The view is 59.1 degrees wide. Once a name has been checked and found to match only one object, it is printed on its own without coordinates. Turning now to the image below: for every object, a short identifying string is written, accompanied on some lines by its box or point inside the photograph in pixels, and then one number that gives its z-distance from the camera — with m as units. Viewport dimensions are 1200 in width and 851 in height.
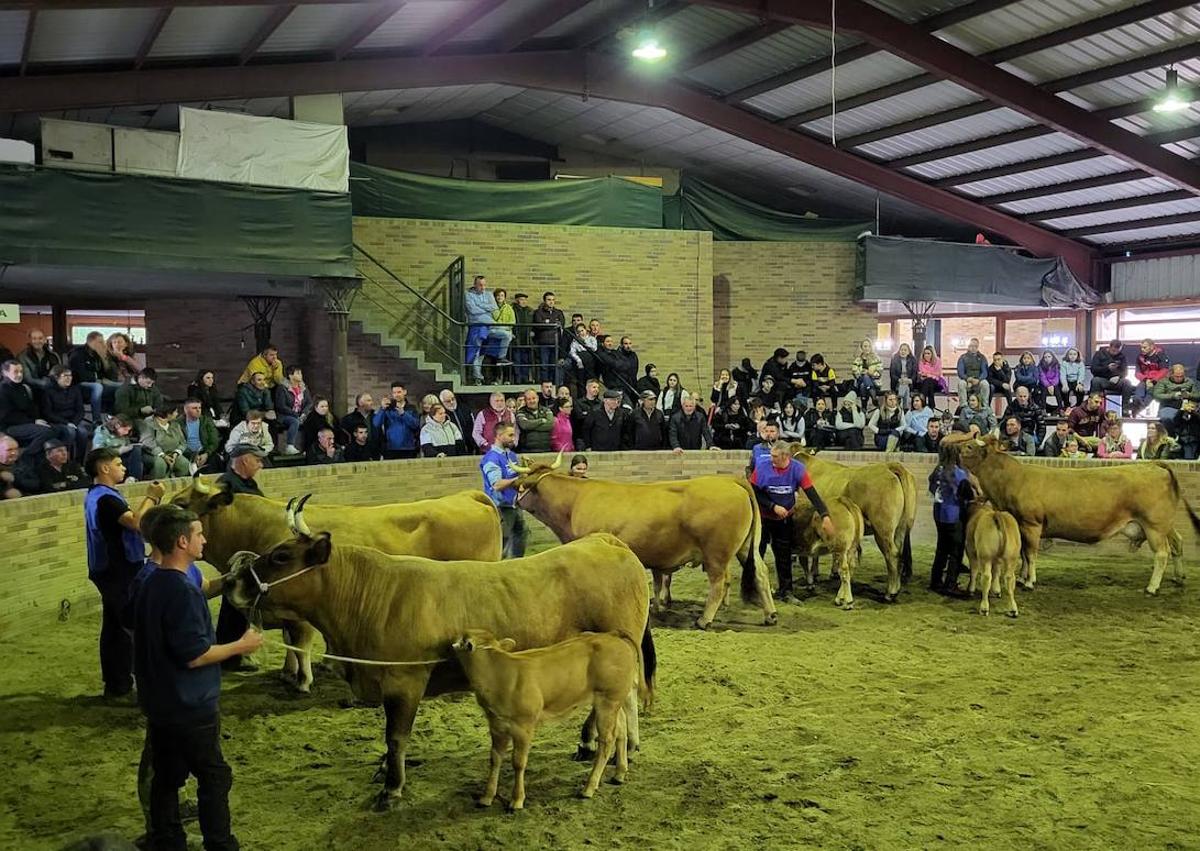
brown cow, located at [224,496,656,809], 6.29
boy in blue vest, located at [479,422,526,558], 10.53
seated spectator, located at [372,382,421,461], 15.25
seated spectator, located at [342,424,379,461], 14.88
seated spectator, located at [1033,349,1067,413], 20.06
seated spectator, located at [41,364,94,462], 12.61
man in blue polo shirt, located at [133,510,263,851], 4.95
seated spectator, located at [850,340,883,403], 18.95
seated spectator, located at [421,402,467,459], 15.41
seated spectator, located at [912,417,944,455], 16.72
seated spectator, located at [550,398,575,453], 16.28
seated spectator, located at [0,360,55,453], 12.12
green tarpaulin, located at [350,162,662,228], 20.17
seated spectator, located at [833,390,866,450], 17.73
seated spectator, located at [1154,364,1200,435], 16.94
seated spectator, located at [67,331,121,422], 13.84
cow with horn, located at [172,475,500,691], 8.45
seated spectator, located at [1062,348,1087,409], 20.20
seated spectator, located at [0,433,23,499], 10.62
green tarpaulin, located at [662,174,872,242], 23.78
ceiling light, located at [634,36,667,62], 14.09
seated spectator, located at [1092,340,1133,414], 19.59
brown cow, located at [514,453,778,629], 10.38
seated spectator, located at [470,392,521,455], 15.70
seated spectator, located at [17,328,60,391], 13.20
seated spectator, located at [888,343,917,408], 19.62
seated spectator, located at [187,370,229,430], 14.66
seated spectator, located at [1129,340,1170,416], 19.05
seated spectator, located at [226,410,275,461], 13.59
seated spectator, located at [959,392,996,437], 17.08
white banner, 16.03
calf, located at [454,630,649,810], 6.06
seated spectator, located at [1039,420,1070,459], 16.12
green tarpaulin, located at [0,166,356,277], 14.71
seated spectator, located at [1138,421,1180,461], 15.04
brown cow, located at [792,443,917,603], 12.20
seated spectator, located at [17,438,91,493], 11.20
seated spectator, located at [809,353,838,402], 19.16
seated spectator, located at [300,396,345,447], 14.80
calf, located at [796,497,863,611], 11.70
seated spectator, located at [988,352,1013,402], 19.83
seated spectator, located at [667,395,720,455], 16.88
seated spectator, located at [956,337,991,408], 19.50
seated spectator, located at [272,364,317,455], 15.16
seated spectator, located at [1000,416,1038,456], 15.57
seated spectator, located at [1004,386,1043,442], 17.94
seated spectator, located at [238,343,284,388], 15.88
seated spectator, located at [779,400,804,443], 17.70
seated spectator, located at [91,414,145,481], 12.13
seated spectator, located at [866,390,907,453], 17.39
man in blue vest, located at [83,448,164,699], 7.35
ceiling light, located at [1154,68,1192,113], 15.24
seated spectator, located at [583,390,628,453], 16.67
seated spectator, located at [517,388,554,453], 16.11
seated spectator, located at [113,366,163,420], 13.30
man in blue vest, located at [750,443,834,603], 11.49
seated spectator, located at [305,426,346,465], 14.54
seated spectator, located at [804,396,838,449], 17.81
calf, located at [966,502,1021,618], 11.18
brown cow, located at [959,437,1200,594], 12.37
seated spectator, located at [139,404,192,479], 12.67
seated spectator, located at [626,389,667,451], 16.81
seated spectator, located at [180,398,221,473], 13.59
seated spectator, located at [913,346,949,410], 19.02
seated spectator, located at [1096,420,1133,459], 15.75
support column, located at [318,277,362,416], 17.81
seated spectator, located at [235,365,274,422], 14.86
